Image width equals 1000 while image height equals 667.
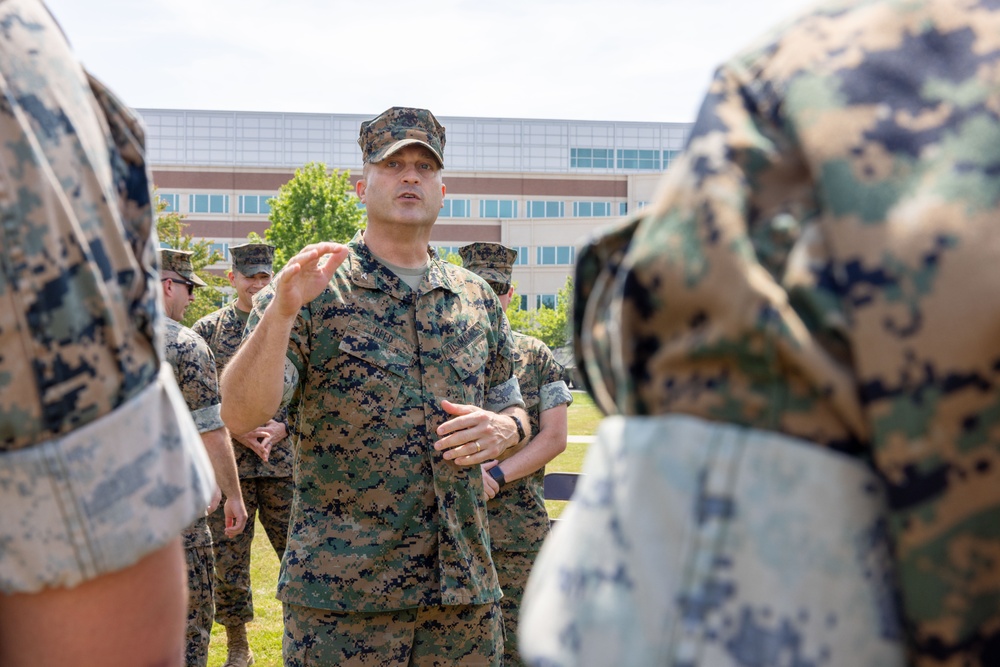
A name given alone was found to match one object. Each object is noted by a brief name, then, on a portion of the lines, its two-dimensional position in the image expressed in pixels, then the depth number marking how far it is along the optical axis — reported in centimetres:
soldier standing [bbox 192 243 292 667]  692
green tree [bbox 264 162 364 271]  3562
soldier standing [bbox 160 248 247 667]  580
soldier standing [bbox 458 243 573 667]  595
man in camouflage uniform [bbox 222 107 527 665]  357
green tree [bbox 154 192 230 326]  3509
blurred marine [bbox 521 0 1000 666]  88
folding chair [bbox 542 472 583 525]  820
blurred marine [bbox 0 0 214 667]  112
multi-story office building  5728
